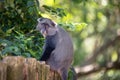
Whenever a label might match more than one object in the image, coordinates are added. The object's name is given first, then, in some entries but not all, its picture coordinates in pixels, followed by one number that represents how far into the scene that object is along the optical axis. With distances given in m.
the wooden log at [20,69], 4.30
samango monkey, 6.69
